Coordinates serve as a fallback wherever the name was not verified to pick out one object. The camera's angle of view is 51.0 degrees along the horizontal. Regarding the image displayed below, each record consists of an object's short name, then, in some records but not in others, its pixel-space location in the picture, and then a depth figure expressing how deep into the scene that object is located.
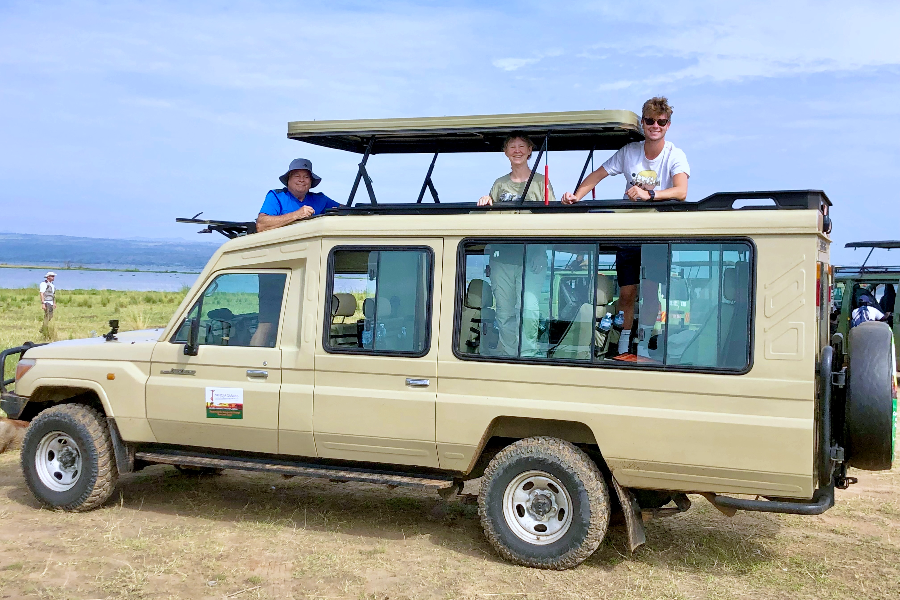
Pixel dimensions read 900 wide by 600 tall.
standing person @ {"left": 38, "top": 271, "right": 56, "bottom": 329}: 22.67
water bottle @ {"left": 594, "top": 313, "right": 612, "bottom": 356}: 5.84
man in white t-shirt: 5.74
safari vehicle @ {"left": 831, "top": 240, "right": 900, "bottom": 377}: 16.89
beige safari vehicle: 5.39
